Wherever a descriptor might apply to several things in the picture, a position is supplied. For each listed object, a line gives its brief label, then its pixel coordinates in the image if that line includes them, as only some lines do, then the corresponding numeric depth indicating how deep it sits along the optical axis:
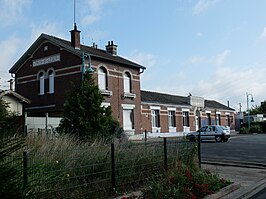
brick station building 30.52
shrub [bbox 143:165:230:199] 6.76
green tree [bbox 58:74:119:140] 13.87
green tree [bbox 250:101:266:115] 93.01
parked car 30.39
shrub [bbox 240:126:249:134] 50.69
